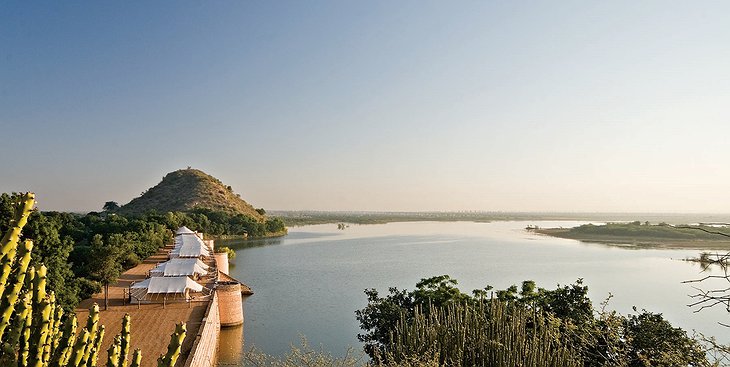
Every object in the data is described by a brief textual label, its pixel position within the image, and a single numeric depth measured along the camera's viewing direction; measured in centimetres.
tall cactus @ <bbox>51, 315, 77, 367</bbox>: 471
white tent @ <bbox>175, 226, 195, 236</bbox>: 4800
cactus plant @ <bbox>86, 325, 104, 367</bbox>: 504
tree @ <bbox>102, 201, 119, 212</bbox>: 13962
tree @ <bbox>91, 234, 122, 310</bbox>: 2523
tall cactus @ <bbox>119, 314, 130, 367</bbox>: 495
